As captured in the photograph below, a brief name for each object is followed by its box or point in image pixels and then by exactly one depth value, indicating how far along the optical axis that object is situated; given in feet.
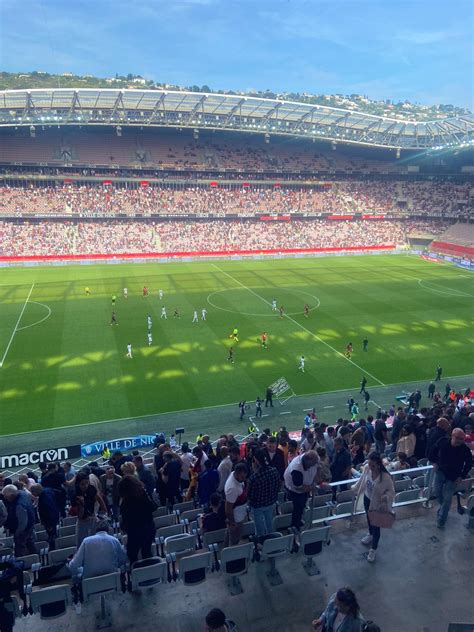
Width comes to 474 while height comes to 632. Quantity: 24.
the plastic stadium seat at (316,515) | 28.45
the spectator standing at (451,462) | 28.22
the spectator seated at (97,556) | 22.27
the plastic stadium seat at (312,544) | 25.84
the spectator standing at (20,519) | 25.27
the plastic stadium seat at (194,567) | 23.95
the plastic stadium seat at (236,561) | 24.38
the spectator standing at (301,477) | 26.18
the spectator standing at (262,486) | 25.30
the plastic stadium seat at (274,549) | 25.05
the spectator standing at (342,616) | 17.10
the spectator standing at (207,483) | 28.84
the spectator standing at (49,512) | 26.55
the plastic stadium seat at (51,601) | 21.54
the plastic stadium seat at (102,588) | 22.26
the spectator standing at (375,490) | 25.70
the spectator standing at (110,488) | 32.37
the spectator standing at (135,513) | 23.26
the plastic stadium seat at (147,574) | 23.29
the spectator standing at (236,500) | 24.56
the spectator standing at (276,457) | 31.63
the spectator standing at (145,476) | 30.58
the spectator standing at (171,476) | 31.35
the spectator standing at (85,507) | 24.88
